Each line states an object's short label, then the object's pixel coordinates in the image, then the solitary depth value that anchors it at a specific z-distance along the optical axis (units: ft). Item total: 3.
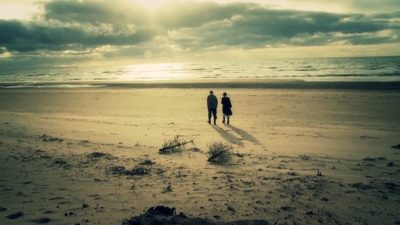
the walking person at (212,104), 61.72
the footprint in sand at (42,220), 19.65
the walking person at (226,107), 61.82
